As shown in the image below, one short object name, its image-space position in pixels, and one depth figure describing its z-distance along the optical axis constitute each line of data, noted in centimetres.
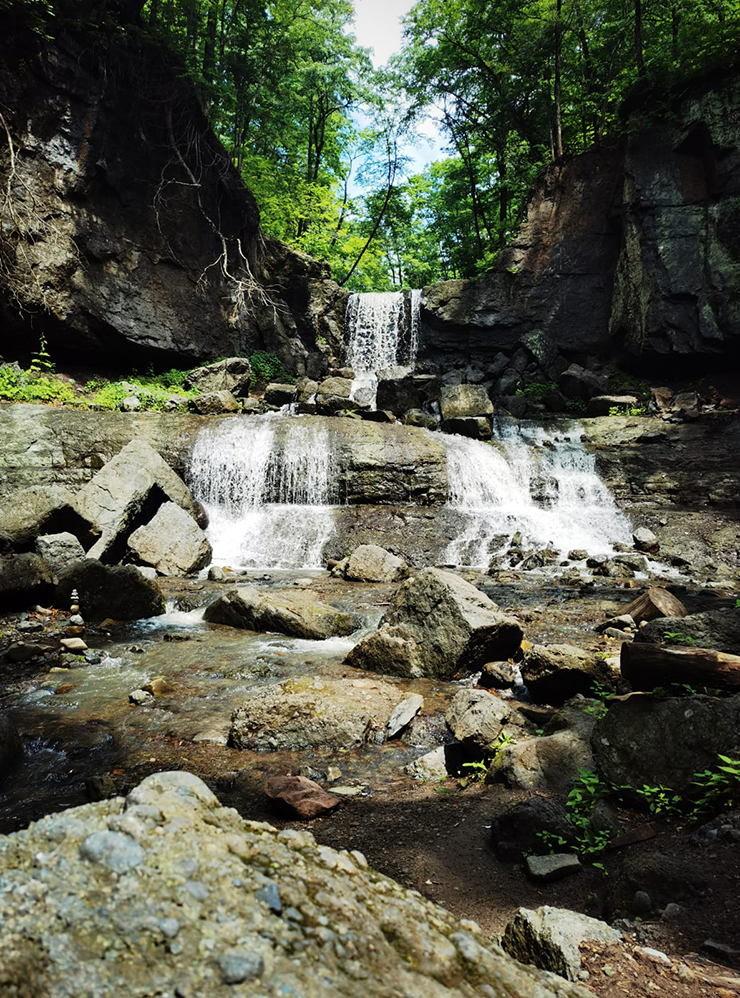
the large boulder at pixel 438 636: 569
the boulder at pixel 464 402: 1727
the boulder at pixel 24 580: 751
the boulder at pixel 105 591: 764
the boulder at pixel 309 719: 421
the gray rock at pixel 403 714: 440
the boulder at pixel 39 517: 920
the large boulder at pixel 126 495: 1023
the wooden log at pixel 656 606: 681
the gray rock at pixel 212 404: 1634
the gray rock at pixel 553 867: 257
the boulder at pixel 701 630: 393
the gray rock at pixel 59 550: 920
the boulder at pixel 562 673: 477
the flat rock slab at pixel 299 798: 326
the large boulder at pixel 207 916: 90
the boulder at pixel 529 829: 279
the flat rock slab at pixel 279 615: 714
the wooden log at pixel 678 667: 316
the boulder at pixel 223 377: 1848
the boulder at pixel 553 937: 188
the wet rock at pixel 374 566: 1047
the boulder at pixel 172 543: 1066
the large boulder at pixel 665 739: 281
